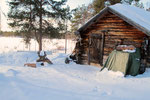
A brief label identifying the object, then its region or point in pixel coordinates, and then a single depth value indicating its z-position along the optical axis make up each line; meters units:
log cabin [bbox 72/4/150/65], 7.27
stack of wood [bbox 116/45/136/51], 6.78
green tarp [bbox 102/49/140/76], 6.32
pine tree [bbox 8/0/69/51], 14.85
